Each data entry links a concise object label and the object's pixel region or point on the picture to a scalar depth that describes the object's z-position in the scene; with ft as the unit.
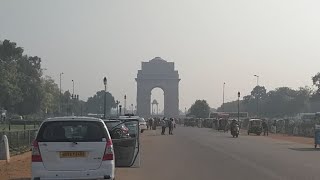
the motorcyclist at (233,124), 145.69
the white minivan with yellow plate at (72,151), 33.02
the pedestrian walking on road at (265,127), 169.79
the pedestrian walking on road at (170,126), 164.70
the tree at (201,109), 416.85
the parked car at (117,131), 51.49
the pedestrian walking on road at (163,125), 159.82
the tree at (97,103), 471.16
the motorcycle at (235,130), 143.96
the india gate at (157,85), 440.99
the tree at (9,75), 223.59
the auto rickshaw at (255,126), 170.10
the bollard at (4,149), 62.30
